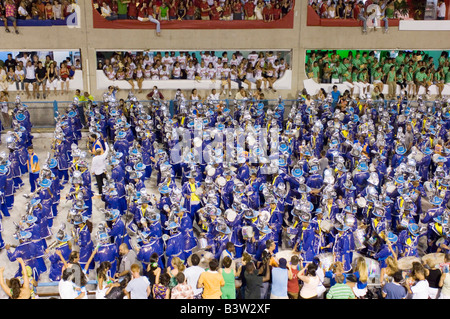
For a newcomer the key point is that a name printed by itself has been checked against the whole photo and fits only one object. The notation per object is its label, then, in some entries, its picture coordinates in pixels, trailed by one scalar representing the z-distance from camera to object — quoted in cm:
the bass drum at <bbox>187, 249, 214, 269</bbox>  1010
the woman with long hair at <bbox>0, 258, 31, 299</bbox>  771
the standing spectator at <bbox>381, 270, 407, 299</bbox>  804
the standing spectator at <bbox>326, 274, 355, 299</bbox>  802
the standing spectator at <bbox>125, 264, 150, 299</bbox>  813
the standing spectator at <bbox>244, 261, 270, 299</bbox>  826
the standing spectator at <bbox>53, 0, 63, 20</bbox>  2081
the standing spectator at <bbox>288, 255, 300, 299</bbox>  861
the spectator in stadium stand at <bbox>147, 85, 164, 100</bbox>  1903
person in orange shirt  816
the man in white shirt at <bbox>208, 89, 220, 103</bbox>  1879
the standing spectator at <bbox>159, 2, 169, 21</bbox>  2164
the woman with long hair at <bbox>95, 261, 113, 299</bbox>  834
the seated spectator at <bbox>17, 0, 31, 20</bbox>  2067
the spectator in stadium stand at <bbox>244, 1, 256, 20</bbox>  2173
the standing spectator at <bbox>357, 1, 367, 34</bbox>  2180
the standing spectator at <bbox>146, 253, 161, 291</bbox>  860
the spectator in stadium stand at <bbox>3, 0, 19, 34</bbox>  2027
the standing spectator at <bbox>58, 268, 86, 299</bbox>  806
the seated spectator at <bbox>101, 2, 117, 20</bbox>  2122
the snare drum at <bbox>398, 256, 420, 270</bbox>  980
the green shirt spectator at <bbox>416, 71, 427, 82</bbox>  2123
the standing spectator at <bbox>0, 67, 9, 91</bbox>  2033
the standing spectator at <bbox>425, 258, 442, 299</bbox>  869
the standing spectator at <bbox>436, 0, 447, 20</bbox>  2222
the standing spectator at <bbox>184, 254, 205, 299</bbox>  862
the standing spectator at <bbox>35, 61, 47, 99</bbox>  2045
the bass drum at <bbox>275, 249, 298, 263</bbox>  998
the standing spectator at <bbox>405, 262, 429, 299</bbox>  817
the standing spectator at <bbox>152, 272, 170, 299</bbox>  804
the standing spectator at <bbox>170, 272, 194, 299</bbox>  785
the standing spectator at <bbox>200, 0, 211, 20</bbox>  2173
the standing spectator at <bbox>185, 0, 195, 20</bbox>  2166
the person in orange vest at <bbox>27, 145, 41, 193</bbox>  1370
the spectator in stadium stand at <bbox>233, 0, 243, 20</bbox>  2181
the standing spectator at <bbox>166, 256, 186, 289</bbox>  847
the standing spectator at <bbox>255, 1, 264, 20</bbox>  2170
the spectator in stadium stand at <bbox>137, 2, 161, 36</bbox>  2125
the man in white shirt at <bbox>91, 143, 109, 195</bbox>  1363
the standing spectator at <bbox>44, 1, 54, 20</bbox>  2083
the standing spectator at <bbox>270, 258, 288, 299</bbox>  834
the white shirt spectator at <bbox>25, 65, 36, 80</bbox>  2052
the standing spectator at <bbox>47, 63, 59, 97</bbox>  2053
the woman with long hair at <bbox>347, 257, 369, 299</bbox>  852
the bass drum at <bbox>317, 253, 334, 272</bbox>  981
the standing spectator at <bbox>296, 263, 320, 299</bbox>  835
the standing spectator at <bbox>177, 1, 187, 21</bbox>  2161
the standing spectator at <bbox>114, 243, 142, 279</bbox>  930
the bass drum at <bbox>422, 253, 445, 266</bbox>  1015
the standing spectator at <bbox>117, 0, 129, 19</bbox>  2143
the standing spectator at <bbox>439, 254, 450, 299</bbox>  845
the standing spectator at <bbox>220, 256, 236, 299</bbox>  831
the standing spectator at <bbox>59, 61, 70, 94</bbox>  2078
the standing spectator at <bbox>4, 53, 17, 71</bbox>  2073
